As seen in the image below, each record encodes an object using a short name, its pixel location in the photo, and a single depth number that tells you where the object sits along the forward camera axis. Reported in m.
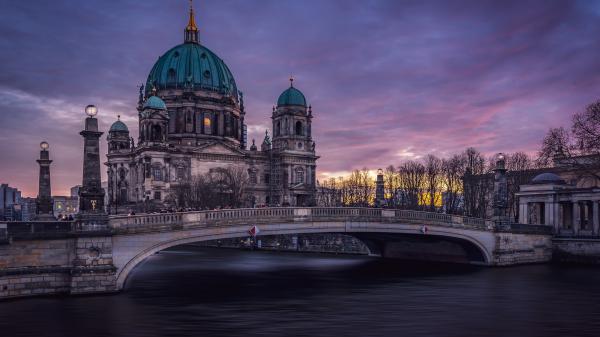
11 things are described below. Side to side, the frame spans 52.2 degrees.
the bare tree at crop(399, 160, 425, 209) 89.89
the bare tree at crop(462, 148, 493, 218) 80.81
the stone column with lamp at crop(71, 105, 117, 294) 28.05
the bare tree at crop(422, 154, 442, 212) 88.44
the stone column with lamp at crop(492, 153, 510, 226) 48.69
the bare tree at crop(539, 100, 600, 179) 56.00
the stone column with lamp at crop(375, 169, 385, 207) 51.96
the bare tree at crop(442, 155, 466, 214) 87.75
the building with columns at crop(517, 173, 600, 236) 53.81
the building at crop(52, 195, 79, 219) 191.40
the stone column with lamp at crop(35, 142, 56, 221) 37.16
